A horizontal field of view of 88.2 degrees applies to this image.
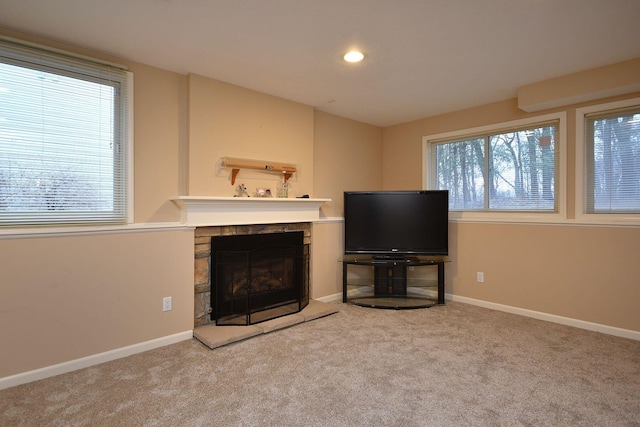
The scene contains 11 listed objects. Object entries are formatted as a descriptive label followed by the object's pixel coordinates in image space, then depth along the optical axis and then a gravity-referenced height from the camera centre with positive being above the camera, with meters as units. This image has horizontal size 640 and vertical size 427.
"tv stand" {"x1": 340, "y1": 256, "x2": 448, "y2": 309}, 4.02 -0.90
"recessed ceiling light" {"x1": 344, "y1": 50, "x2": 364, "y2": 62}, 2.66 +1.30
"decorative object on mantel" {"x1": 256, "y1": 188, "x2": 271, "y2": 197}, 3.50 +0.24
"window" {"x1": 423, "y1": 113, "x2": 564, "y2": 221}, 3.55 +0.57
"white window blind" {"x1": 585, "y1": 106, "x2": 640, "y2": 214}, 3.06 +0.51
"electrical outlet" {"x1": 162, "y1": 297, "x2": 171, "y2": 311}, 2.88 -0.78
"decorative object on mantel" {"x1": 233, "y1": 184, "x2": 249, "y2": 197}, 3.33 +0.24
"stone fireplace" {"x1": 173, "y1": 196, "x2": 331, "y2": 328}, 2.97 -0.05
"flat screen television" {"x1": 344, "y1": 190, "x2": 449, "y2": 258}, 4.04 -0.10
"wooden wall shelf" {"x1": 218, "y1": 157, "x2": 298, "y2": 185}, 3.21 +0.51
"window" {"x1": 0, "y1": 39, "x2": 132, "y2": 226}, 2.26 +0.57
